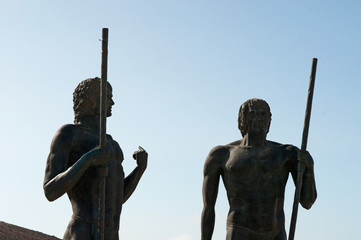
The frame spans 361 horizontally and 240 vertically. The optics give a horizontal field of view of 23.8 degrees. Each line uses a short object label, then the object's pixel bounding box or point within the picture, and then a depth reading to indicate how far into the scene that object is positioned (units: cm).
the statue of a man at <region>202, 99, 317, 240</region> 1209
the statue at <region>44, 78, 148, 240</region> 1114
